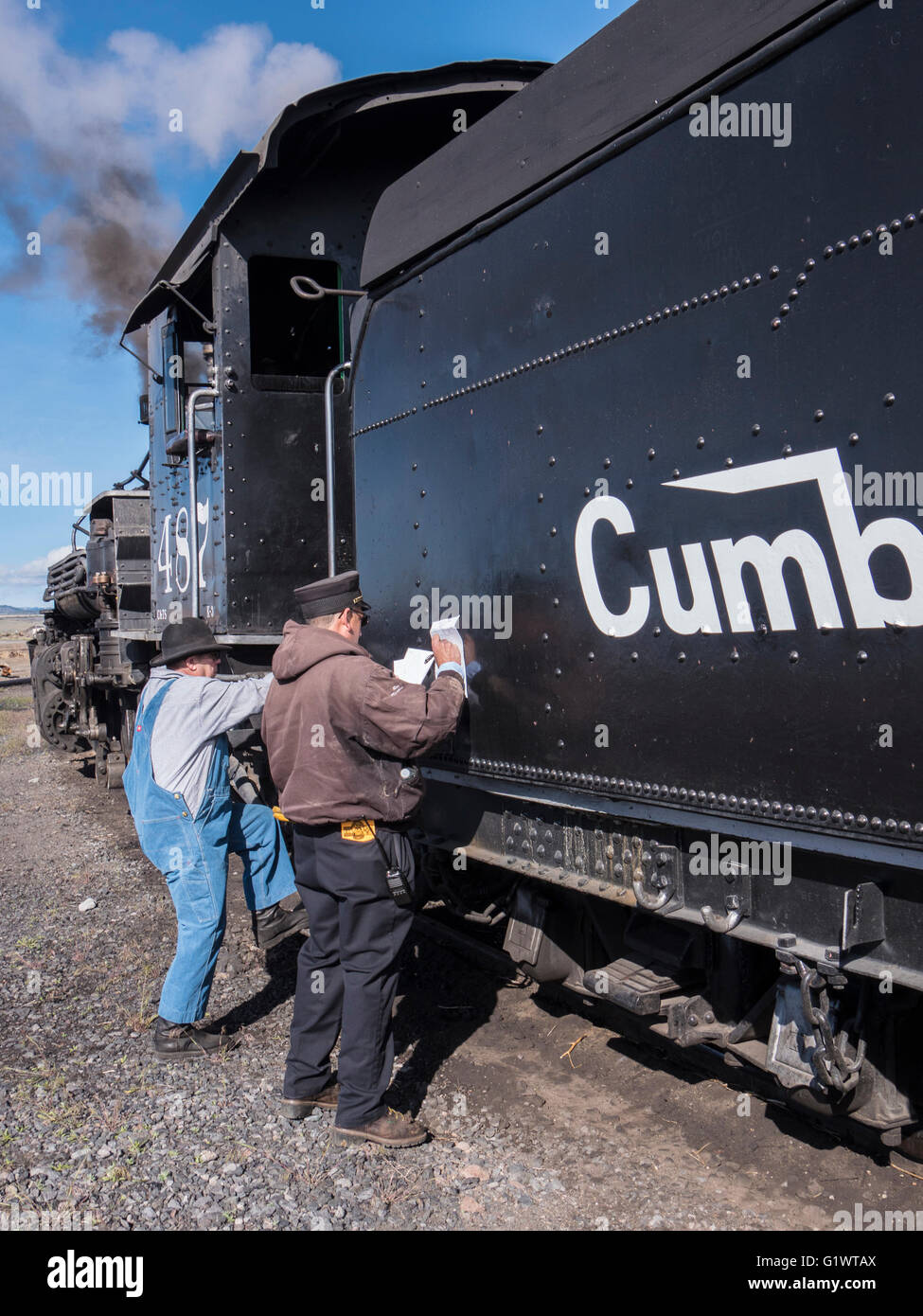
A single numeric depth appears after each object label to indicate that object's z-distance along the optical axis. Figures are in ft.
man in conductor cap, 10.52
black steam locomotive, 6.82
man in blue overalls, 13.17
